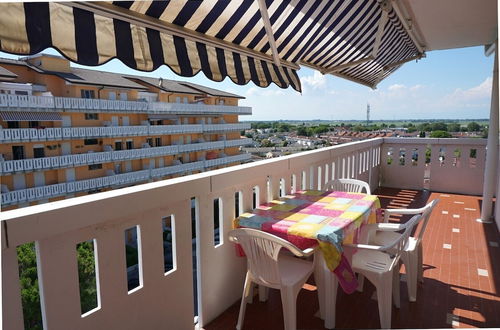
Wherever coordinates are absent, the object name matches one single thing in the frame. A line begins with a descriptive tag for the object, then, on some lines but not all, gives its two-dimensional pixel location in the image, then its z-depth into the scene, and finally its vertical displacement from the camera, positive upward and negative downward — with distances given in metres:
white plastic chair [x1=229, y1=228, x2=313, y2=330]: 1.93 -0.92
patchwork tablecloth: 2.02 -0.69
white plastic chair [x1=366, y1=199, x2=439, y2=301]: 2.45 -1.00
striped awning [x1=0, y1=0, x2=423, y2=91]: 1.50 +0.62
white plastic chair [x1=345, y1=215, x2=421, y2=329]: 2.13 -0.98
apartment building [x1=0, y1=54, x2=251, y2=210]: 12.03 -0.26
